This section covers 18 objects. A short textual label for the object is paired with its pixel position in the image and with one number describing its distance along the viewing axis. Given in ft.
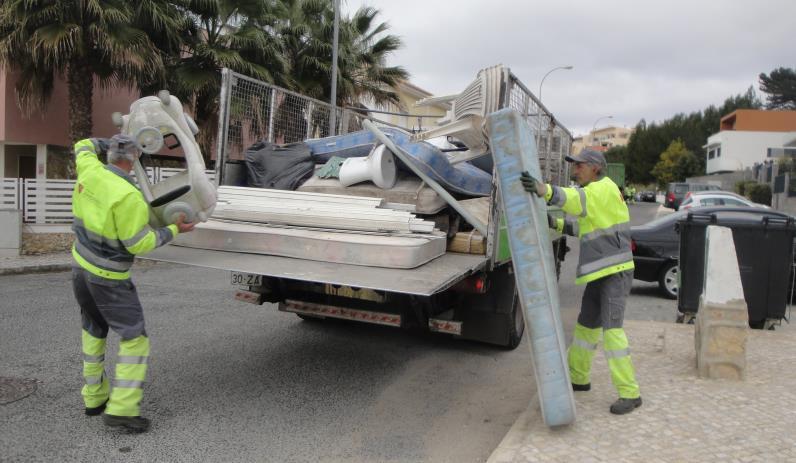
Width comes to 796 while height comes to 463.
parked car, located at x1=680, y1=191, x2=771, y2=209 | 64.54
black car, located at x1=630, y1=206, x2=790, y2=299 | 30.14
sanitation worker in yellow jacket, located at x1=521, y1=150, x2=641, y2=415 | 13.66
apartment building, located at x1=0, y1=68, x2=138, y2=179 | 49.60
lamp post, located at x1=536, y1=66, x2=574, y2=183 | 20.91
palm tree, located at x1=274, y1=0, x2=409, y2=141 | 52.90
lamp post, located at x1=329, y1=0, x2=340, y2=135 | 45.62
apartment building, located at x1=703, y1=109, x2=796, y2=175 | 196.75
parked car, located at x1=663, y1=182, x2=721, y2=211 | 105.91
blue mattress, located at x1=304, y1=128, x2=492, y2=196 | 16.43
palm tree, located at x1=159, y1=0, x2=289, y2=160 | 44.52
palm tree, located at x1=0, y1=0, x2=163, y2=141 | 38.75
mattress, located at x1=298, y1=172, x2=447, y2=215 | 15.93
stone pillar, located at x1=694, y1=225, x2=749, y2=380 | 15.85
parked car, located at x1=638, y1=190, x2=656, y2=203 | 180.65
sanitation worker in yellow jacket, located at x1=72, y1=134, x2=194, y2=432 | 12.04
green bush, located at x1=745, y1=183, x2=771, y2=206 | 99.04
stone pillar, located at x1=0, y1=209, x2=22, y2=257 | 36.27
